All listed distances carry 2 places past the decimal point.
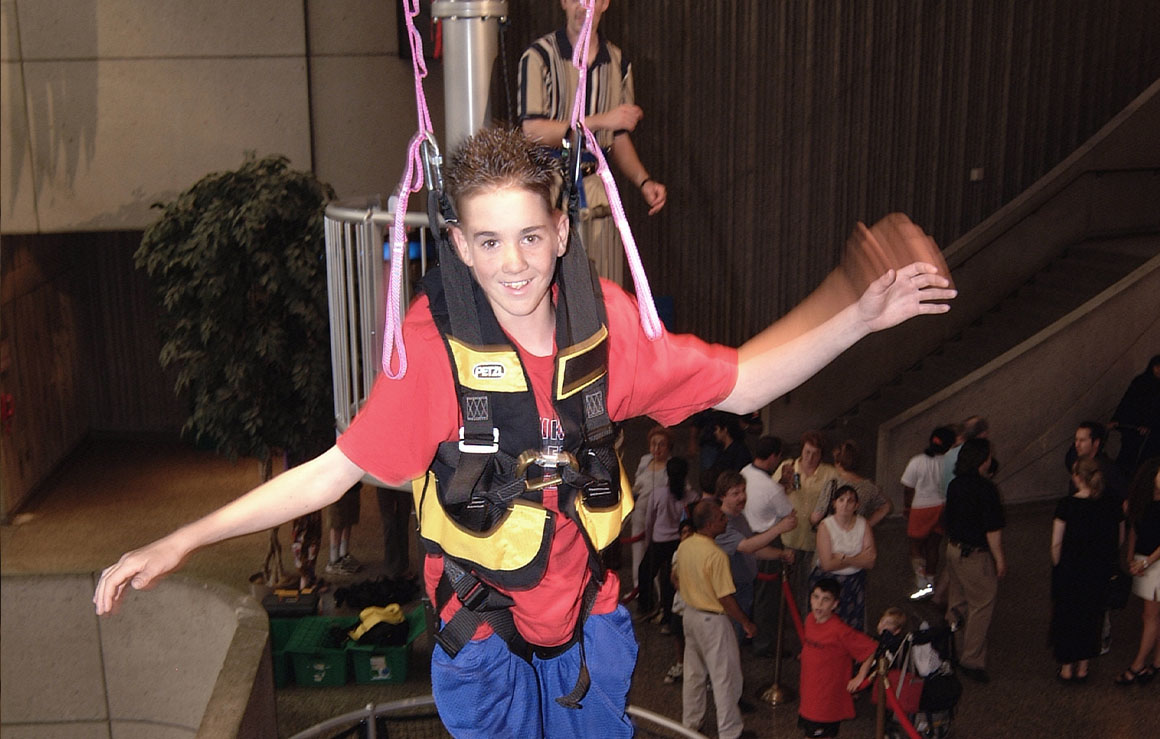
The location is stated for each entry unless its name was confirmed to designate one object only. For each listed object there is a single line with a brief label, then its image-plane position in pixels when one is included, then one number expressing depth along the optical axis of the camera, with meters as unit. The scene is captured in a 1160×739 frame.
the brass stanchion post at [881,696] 5.48
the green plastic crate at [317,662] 7.13
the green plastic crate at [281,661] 7.19
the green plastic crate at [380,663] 7.14
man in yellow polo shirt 5.90
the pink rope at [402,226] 2.48
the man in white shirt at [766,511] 6.68
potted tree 7.04
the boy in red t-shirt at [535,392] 2.44
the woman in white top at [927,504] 7.55
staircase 11.00
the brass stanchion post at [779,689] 6.52
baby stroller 5.62
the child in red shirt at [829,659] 5.75
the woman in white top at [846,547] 6.24
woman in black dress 6.44
